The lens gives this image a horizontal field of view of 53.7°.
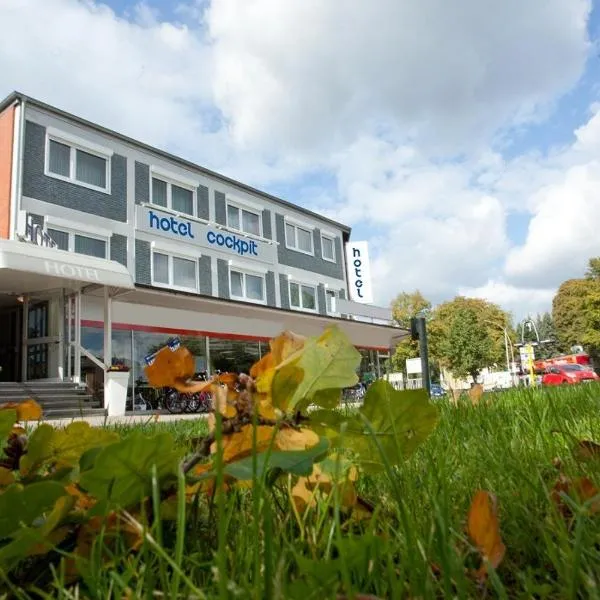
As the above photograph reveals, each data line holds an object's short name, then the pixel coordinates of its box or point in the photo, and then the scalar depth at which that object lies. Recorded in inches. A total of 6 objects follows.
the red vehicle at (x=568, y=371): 1255.5
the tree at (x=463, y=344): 1724.9
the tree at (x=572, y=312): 1911.9
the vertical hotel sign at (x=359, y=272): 1117.1
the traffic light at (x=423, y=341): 266.7
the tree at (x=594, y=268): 1879.1
